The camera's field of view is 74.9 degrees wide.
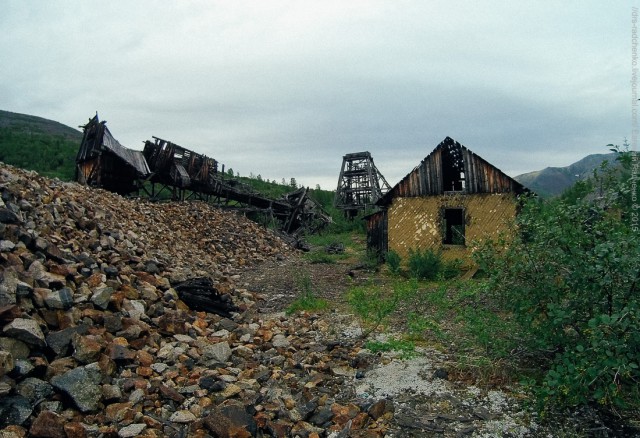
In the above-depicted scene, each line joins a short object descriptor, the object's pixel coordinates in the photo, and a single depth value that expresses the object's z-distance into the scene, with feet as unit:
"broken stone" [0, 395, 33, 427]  11.63
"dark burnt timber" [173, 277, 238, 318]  24.30
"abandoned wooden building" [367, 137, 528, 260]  37.70
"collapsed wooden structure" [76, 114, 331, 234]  50.19
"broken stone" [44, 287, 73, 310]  16.46
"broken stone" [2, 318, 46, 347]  13.96
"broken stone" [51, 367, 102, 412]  12.87
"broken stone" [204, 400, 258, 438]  11.94
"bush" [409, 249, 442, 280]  36.81
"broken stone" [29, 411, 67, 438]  11.38
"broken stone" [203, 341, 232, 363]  17.38
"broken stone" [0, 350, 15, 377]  12.50
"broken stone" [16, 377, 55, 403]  12.64
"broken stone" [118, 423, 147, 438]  11.81
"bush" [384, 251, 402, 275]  39.19
